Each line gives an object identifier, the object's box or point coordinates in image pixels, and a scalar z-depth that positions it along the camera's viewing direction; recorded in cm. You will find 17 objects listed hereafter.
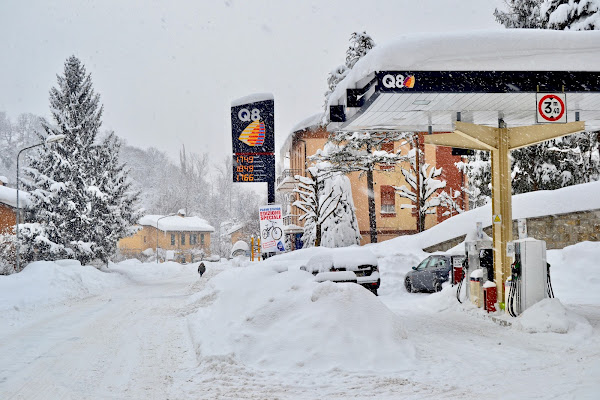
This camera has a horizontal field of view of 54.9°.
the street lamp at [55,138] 2731
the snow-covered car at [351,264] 1897
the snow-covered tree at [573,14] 2312
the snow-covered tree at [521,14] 2828
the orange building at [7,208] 3944
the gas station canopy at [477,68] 1141
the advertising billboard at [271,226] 2606
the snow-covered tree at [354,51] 3641
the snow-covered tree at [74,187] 3481
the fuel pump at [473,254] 1464
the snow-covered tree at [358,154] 3203
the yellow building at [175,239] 8581
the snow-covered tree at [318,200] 3428
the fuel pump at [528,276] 1202
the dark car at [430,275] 2011
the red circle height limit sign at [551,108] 1217
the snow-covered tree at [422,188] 3299
